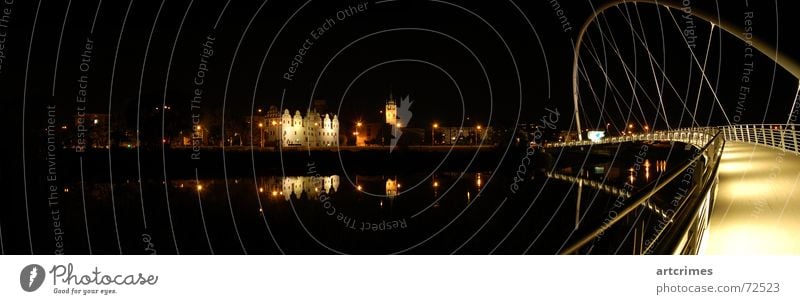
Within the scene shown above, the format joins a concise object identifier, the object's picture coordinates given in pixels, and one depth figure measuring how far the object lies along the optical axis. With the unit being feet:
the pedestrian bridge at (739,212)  11.25
